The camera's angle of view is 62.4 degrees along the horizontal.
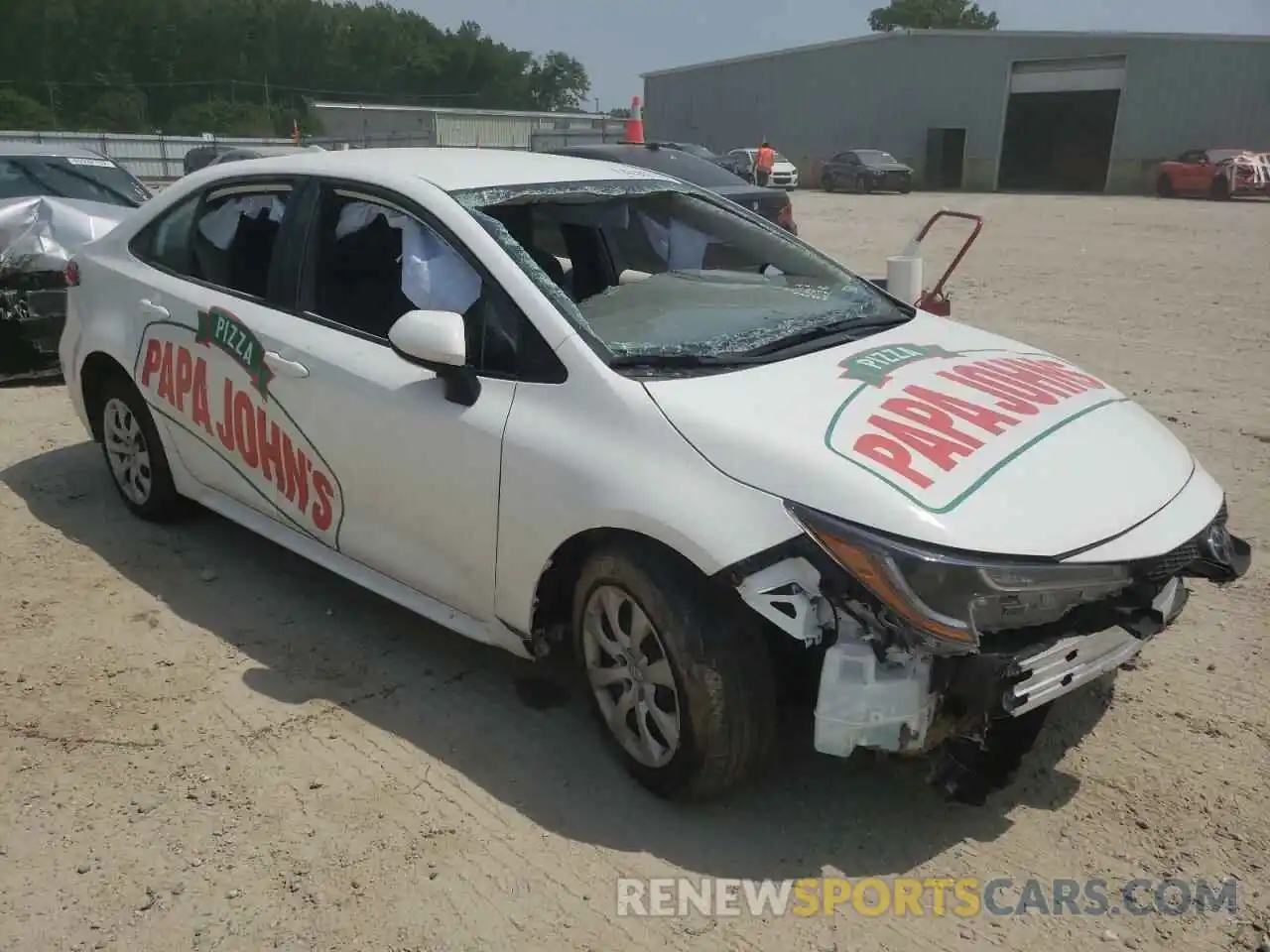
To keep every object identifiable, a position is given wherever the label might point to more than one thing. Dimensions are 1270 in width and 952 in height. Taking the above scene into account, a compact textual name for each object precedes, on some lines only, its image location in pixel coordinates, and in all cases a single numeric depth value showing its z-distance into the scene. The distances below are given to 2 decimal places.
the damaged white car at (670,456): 2.50
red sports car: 27.34
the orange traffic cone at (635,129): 13.09
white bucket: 4.61
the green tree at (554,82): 109.19
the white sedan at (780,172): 31.63
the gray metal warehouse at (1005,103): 32.66
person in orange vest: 29.34
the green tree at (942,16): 80.25
